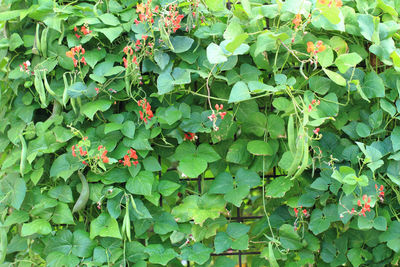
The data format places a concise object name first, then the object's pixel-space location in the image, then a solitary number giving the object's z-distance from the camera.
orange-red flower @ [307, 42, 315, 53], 1.75
